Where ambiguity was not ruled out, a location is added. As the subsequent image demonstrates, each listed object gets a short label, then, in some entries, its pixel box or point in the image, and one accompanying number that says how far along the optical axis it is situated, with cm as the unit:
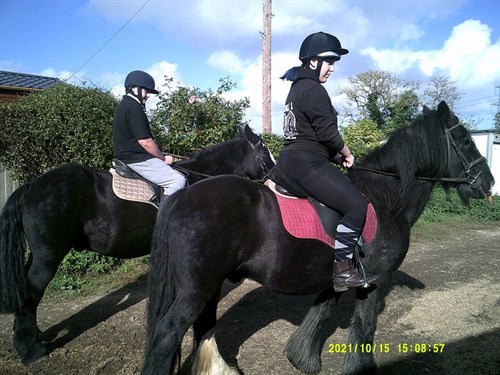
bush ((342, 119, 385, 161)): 1298
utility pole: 1088
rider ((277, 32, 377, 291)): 341
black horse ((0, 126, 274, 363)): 431
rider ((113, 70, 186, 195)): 501
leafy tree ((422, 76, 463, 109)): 3039
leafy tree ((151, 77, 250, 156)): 847
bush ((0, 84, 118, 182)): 698
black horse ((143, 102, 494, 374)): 313
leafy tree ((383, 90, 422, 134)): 2173
